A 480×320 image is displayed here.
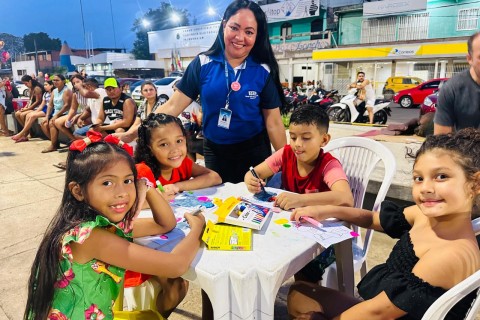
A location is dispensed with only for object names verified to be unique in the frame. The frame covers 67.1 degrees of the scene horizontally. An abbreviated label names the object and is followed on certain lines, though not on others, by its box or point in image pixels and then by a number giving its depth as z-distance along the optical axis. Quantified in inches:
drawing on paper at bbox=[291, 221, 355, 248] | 56.1
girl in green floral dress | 48.3
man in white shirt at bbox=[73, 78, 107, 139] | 243.3
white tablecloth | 45.7
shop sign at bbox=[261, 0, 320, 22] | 1064.8
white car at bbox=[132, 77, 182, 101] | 574.9
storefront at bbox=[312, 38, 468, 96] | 772.0
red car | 626.7
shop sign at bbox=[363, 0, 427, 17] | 866.6
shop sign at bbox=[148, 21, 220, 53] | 1439.5
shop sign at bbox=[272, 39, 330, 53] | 1003.9
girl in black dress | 42.5
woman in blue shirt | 93.7
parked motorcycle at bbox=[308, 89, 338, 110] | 426.9
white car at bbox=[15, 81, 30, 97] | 678.5
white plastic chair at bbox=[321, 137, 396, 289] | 77.3
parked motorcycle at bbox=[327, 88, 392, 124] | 369.1
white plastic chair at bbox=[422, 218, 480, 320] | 39.6
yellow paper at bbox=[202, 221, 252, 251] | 52.3
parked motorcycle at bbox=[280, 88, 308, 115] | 502.6
